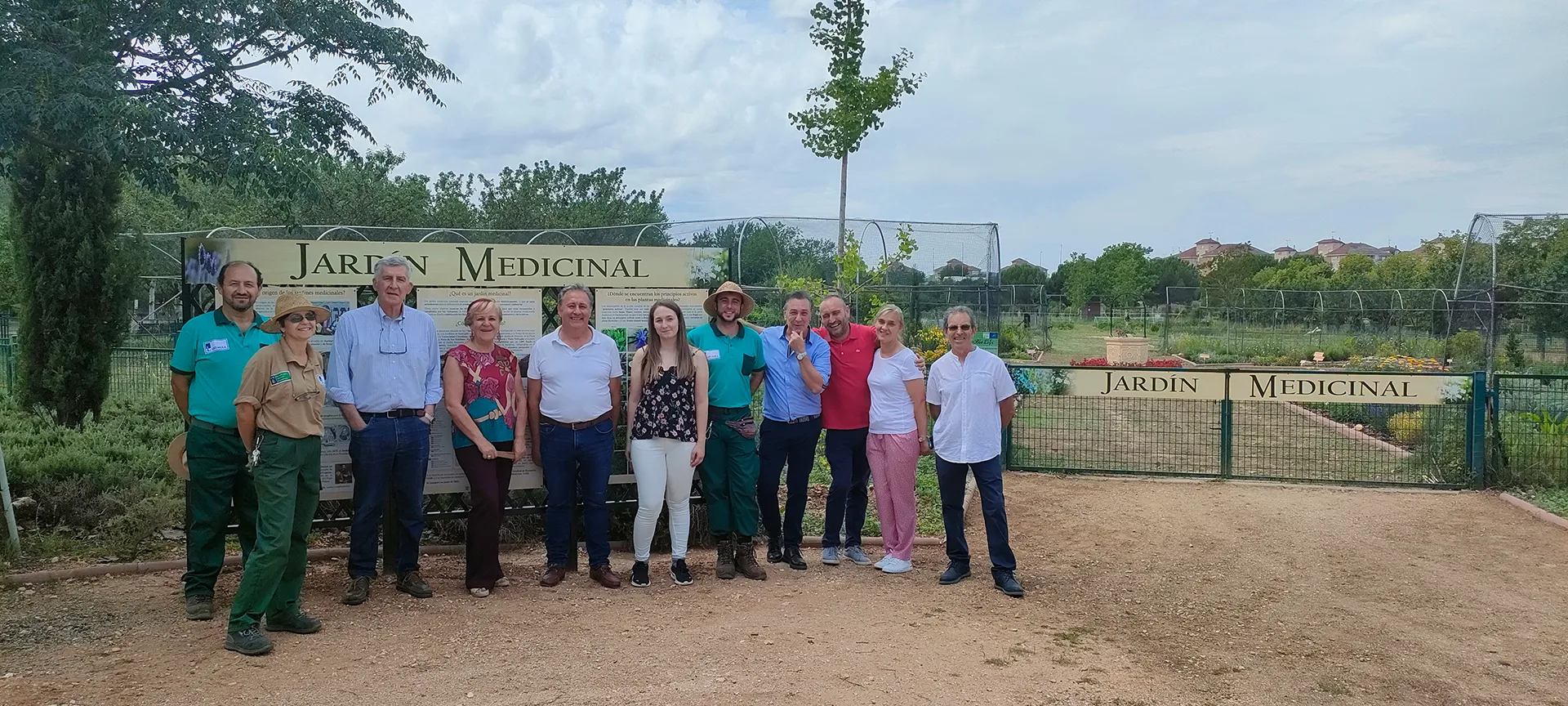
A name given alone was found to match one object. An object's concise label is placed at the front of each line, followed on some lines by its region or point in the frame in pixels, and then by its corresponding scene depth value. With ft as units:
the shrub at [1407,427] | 32.15
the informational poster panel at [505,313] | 19.16
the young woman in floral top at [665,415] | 17.94
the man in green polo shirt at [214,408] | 15.48
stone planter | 66.44
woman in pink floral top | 17.69
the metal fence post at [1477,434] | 27.09
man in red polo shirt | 19.47
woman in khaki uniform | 14.49
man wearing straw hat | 18.65
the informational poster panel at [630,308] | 20.45
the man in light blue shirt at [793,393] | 18.80
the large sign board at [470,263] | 18.39
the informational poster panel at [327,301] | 18.17
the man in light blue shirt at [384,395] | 16.58
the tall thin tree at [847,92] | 45.16
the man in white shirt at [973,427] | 18.56
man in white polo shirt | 17.67
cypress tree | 28.94
